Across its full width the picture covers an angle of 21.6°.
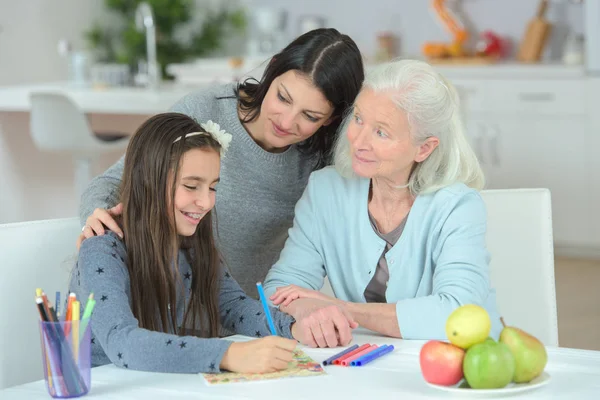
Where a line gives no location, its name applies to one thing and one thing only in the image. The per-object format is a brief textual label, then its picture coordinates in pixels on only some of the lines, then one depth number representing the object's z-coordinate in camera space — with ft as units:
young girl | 8.91
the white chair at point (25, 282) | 9.40
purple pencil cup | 7.84
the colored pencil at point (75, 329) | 7.85
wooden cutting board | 26.90
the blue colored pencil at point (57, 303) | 8.22
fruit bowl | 7.76
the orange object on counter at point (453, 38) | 27.63
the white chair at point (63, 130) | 22.55
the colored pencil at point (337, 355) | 8.57
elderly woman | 9.68
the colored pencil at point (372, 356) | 8.53
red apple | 7.79
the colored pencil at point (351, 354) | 8.56
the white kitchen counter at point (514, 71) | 24.82
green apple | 7.67
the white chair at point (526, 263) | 10.51
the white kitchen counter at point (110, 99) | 22.88
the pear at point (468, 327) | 7.72
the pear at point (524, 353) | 7.83
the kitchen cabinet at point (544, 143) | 24.97
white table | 7.92
